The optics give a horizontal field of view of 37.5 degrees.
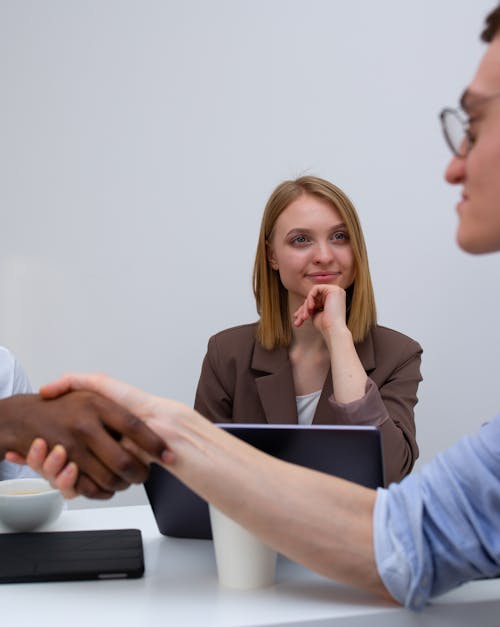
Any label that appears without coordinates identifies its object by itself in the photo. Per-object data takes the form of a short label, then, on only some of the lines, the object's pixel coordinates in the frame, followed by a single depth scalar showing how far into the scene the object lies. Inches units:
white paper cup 38.8
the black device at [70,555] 38.9
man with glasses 36.8
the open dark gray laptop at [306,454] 40.1
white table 34.1
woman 78.5
